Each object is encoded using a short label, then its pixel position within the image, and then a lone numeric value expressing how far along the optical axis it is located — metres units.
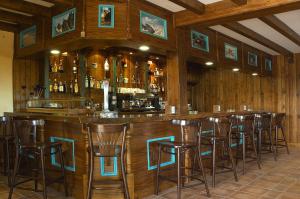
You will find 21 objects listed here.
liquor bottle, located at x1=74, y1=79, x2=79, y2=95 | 6.29
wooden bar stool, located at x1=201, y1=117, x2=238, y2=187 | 4.02
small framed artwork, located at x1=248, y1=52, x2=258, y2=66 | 7.37
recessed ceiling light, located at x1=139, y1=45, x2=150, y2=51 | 4.22
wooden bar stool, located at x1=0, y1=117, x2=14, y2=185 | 4.35
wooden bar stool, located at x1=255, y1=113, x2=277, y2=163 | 5.61
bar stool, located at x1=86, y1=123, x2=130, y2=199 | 2.94
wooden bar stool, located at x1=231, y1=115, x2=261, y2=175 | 4.73
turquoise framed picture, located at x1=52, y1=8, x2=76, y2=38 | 3.84
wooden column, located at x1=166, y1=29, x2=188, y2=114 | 4.70
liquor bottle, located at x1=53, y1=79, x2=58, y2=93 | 6.01
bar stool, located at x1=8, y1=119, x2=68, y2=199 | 3.36
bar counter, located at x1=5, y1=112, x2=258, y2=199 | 3.44
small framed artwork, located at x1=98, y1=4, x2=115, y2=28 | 3.65
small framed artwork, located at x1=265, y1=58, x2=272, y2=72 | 8.36
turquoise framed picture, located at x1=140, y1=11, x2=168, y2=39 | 3.99
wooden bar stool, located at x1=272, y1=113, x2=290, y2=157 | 6.49
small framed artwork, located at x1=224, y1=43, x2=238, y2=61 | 6.18
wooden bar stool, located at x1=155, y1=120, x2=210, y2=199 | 3.34
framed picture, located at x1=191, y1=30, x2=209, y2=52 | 5.08
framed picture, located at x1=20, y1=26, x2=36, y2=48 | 4.88
